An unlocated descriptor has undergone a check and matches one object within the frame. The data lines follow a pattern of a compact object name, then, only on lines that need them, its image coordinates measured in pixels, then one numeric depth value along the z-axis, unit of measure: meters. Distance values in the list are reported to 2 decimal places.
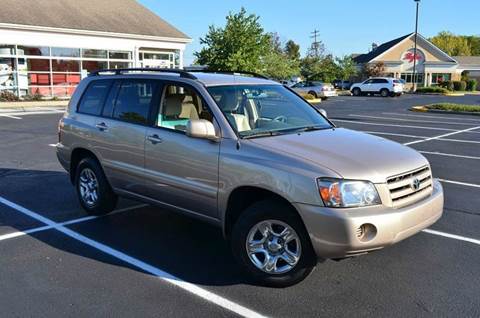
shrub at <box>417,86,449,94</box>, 49.59
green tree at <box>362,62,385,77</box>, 61.66
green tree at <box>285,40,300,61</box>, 95.94
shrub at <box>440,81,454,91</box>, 58.00
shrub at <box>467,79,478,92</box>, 60.34
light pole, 51.12
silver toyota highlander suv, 3.90
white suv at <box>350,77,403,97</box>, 42.47
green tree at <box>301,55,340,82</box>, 61.22
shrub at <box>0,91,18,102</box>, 24.36
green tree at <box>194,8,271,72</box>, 28.96
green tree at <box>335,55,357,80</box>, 60.94
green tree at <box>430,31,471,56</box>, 107.06
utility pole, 79.00
